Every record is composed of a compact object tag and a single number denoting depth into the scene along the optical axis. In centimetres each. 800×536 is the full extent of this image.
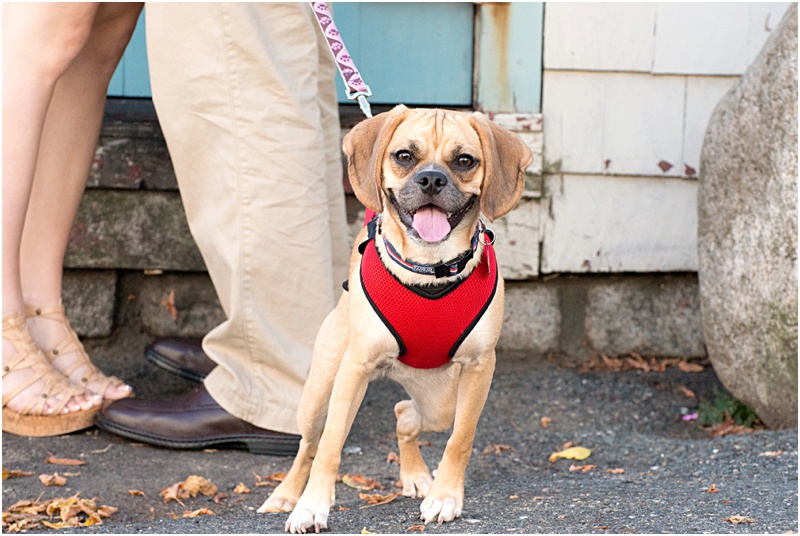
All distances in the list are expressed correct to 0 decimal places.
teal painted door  449
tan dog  249
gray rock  356
